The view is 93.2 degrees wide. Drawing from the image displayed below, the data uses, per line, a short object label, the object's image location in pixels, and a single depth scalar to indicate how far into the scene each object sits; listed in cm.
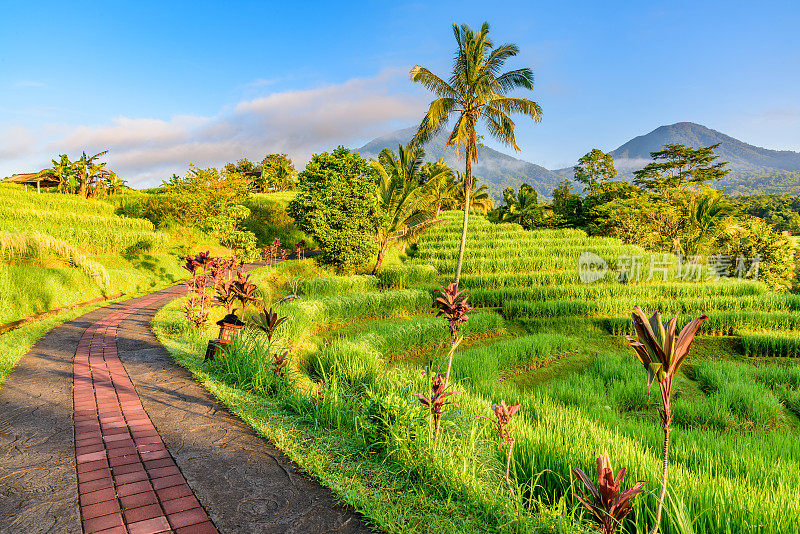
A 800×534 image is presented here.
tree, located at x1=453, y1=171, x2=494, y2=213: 4006
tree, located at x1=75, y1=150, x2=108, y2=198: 2208
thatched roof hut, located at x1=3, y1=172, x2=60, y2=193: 2398
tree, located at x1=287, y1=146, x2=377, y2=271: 1623
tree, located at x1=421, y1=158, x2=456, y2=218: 2606
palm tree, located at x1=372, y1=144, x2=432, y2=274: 1845
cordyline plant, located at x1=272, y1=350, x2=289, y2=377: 448
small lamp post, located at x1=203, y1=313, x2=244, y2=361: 489
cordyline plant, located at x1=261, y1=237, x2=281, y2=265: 1603
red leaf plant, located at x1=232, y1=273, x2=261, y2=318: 522
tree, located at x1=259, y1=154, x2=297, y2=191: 4251
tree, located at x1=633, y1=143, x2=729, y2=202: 3922
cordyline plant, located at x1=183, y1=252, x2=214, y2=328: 702
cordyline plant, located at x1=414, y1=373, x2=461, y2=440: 272
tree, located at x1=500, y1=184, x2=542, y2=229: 3366
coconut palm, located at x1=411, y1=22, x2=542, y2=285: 1380
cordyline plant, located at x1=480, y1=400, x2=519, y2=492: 249
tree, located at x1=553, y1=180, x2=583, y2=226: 3330
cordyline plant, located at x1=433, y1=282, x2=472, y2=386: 308
